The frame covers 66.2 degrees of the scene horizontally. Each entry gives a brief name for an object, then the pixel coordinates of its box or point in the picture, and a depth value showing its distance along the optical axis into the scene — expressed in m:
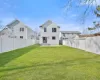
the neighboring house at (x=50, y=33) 18.48
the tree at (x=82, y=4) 2.74
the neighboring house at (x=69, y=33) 29.69
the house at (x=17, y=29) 18.35
